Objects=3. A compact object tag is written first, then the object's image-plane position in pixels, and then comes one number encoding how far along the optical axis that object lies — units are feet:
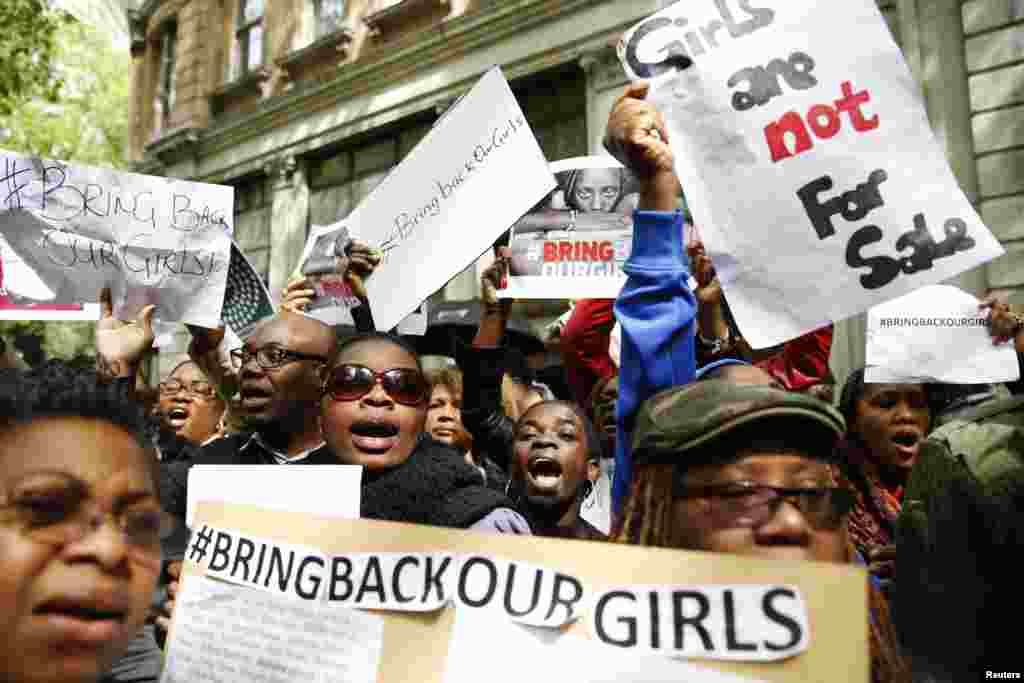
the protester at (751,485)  4.31
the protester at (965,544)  5.70
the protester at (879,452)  7.96
